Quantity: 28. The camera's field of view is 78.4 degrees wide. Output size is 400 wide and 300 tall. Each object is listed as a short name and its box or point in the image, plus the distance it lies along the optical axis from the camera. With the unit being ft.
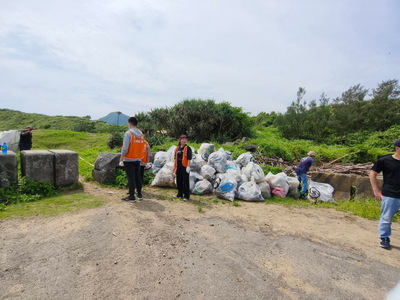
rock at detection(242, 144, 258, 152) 32.65
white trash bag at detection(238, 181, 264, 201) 18.66
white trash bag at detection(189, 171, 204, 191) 19.93
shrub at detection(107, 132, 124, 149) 41.75
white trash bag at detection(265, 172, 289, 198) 20.46
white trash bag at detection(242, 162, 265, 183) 20.04
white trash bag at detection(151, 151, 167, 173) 22.44
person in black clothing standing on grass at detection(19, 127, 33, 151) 27.35
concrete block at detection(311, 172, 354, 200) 20.90
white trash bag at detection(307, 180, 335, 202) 20.38
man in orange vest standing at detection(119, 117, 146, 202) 15.85
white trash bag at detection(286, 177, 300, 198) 21.20
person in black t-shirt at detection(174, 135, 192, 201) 17.31
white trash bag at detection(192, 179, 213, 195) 19.33
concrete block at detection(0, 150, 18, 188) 15.37
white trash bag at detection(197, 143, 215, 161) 23.05
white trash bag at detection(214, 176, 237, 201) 18.30
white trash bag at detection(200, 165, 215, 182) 20.12
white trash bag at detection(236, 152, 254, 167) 23.13
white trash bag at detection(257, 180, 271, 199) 19.99
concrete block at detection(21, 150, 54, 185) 16.48
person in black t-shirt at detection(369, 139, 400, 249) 11.80
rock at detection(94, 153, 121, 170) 20.21
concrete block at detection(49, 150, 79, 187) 17.54
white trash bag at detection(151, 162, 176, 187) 20.20
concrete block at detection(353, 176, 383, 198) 20.26
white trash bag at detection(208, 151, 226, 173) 20.95
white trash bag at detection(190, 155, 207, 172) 20.58
